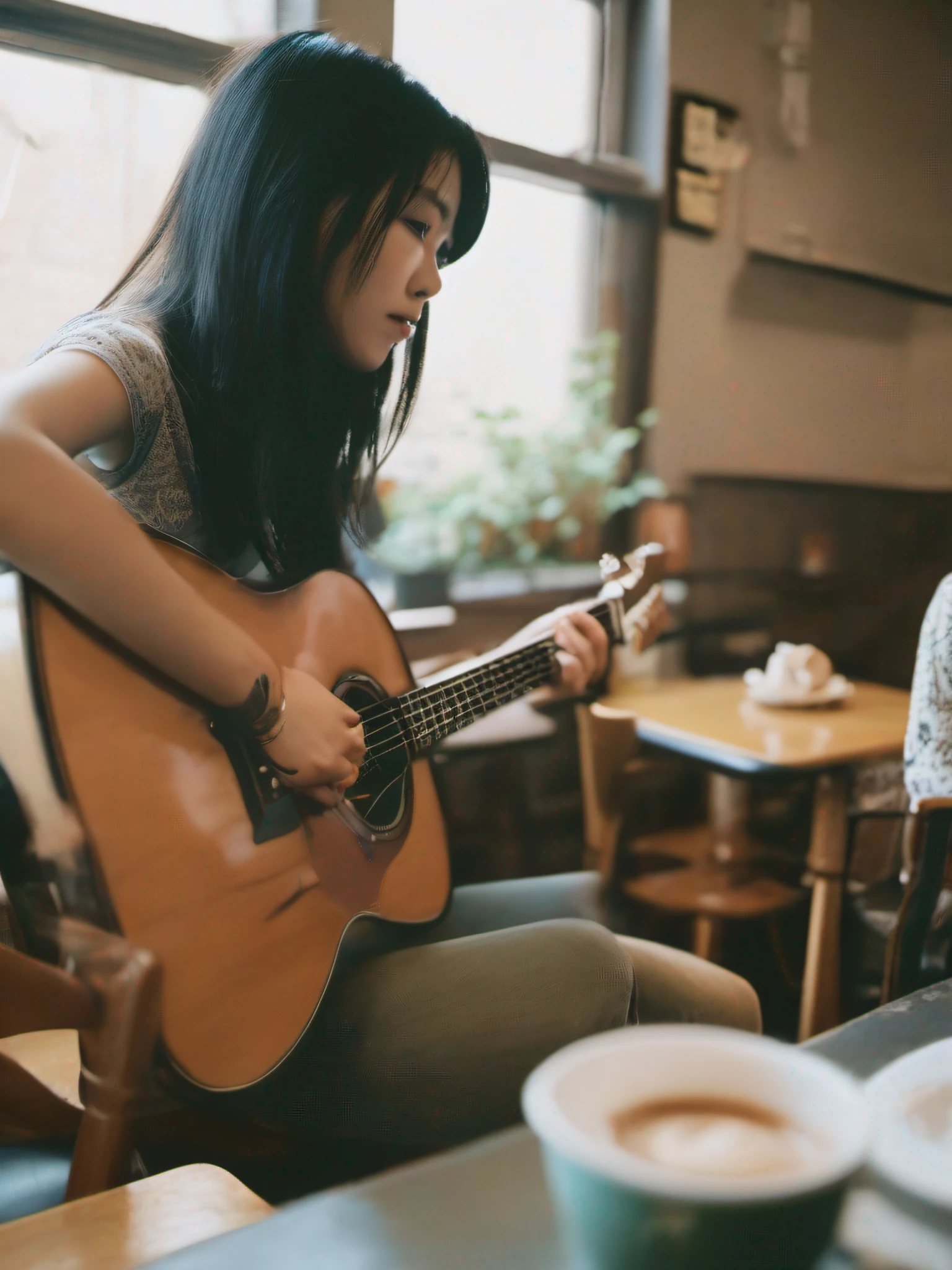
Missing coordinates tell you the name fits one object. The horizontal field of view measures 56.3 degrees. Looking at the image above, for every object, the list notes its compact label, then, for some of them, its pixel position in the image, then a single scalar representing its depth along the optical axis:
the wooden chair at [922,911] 0.96
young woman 0.62
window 0.89
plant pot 1.41
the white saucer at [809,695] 1.50
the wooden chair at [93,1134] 0.50
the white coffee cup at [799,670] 1.51
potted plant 1.45
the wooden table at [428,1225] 0.31
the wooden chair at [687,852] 1.40
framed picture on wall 1.49
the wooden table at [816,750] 1.27
